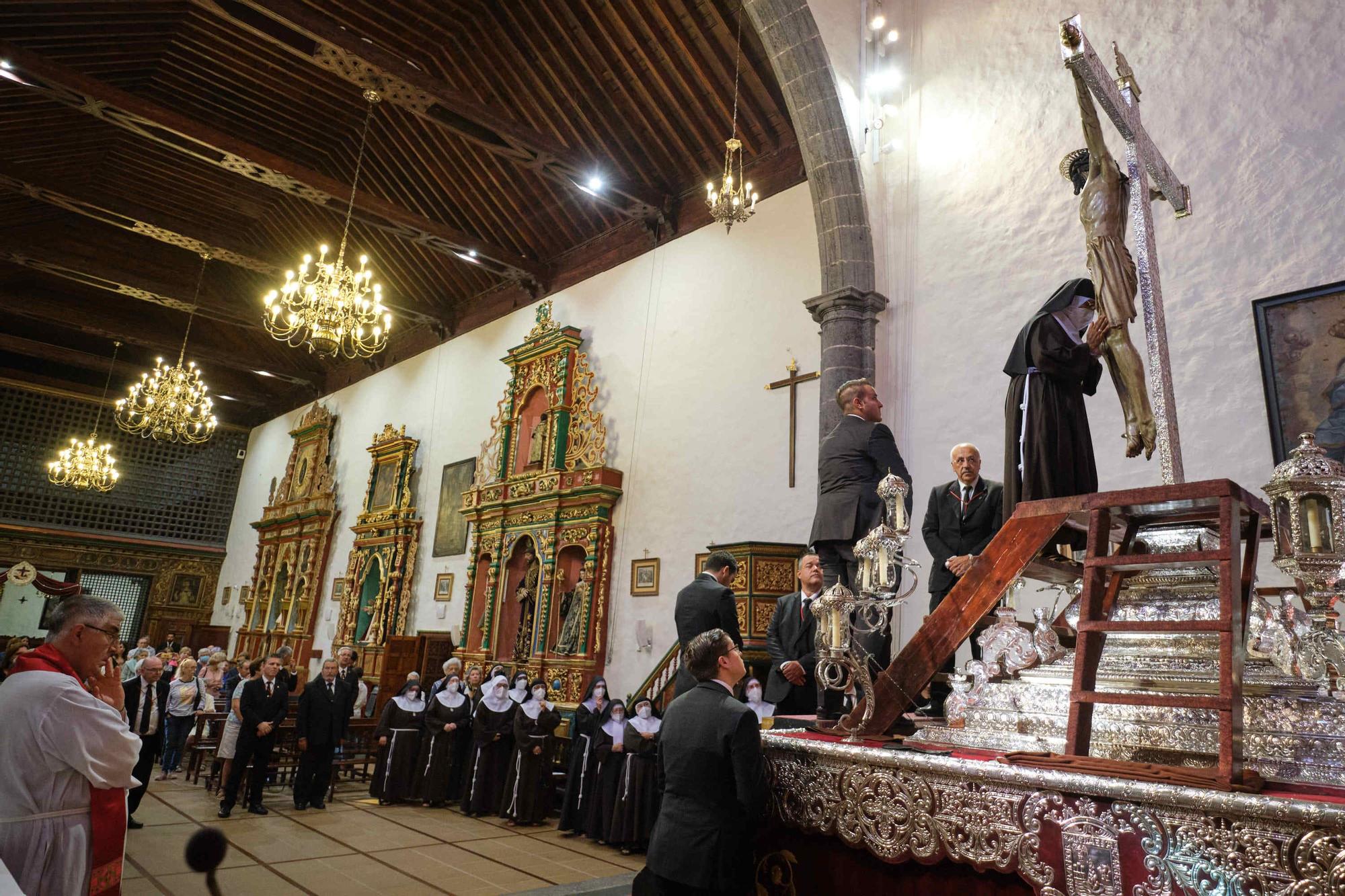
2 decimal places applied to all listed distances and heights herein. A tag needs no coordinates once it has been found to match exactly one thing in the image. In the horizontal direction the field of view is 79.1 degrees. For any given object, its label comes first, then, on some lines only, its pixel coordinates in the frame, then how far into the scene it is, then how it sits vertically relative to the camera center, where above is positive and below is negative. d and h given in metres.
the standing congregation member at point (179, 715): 9.60 -1.14
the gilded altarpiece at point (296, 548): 16.62 +1.56
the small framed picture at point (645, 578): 9.95 +0.82
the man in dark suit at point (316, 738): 7.74 -1.06
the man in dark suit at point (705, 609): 4.22 +0.21
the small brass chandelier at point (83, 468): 15.55 +2.62
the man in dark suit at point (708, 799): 2.49 -0.46
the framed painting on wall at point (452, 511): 13.41 +2.00
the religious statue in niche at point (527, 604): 11.26 +0.47
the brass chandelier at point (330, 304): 8.69 +3.44
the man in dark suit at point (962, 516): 4.04 +0.75
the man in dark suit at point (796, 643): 4.53 +0.08
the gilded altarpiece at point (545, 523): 10.54 +1.60
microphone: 1.56 -0.45
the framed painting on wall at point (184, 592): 20.45 +0.59
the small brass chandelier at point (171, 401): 12.87 +3.33
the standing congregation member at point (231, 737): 7.80 -1.11
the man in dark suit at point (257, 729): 7.38 -0.96
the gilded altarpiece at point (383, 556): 13.98 +1.27
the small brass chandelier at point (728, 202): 7.43 +4.04
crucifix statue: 2.71 +1.48
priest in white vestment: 2.70 -0.56
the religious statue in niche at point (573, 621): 10.41 +0.26
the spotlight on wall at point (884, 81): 8.29 +5.77
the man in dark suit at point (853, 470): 4.03 +0.93
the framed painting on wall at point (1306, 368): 5.27 +2.07
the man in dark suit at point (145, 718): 6.39 -0.93
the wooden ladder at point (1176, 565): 1.82 +0.25
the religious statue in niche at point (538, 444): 11.92 +2.79
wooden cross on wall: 8.63 +2.84
